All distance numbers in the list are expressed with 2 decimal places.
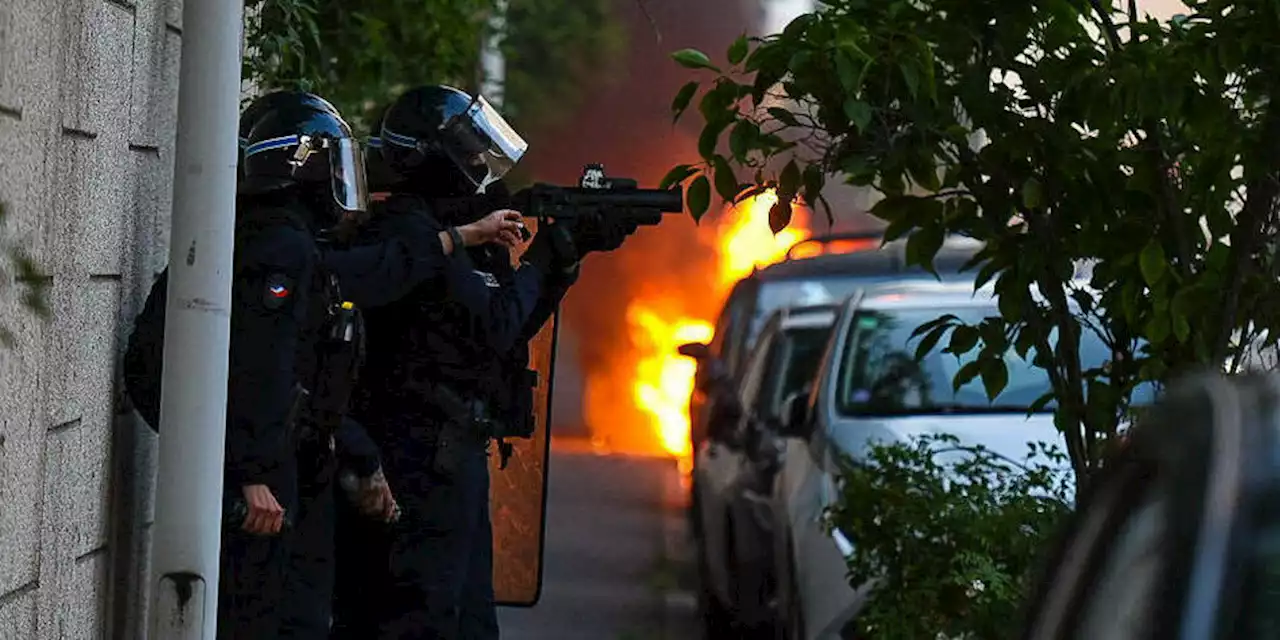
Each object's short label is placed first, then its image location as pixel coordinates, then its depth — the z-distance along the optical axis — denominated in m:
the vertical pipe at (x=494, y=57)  24.48
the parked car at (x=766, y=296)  24.20
